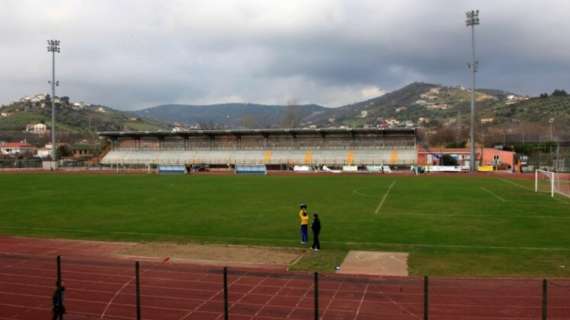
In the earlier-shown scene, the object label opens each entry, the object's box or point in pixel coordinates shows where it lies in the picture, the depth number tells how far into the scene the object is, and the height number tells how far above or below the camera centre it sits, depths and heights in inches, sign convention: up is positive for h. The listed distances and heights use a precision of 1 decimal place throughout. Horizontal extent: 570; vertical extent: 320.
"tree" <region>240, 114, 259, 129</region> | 6094.5 +426.3
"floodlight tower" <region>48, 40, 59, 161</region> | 3061.0 +605.9
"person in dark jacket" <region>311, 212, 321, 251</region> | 621.6 -105.5
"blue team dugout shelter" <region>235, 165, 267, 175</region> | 2700.1 -87.7
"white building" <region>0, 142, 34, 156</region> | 5437.0 +88.2
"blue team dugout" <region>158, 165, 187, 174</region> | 2760.8 -88.7
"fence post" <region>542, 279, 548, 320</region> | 258.2 -78.5
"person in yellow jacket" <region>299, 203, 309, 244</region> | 655.8 -97.4
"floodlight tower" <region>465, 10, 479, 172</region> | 2425.0 +474.9
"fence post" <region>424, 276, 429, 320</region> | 264.9 -84.9
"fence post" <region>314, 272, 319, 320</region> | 281.4 -84.1
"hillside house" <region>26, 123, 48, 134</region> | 7623.0 +444.0
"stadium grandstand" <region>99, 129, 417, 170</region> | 3134.8 +50.5
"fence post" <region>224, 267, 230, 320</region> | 293.3 -84.7
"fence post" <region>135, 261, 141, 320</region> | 311.9 -87.7
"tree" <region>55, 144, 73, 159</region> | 4429.1 +41.4
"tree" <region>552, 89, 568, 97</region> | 7336.6 +956.8
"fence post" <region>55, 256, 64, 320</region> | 314.3 -91.0
